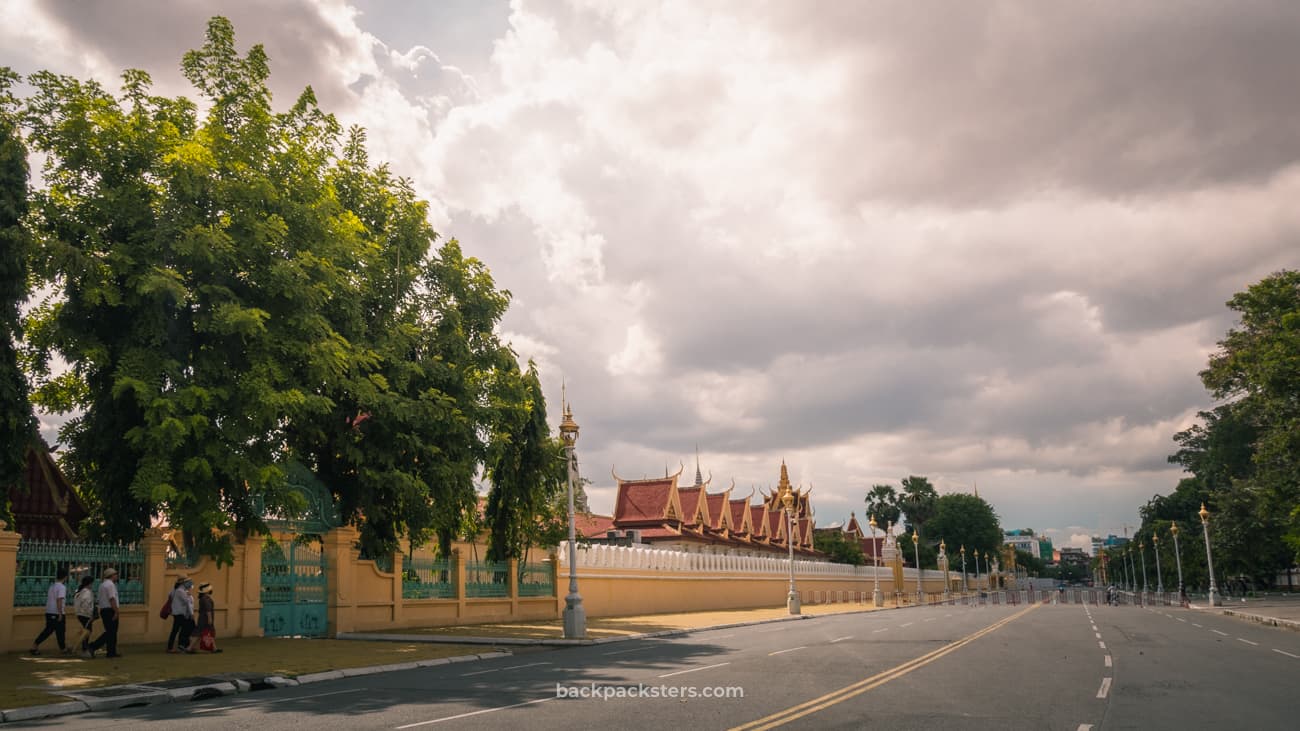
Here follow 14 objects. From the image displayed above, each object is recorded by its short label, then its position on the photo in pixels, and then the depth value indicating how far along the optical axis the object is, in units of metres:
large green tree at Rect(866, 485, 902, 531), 132.00
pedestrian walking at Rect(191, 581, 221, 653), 19.77
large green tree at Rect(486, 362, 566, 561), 33.41
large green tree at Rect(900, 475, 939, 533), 131.62
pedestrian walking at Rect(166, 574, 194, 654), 19.62
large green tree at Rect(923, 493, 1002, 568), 133.62
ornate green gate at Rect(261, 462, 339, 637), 24.88
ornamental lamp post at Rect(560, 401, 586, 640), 25.47
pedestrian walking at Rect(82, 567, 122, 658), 18.14
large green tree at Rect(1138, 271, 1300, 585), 39.38
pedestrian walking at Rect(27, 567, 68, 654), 18.17
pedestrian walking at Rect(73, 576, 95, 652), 18.14
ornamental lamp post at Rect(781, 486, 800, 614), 44.53
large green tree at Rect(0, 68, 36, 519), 19.02
